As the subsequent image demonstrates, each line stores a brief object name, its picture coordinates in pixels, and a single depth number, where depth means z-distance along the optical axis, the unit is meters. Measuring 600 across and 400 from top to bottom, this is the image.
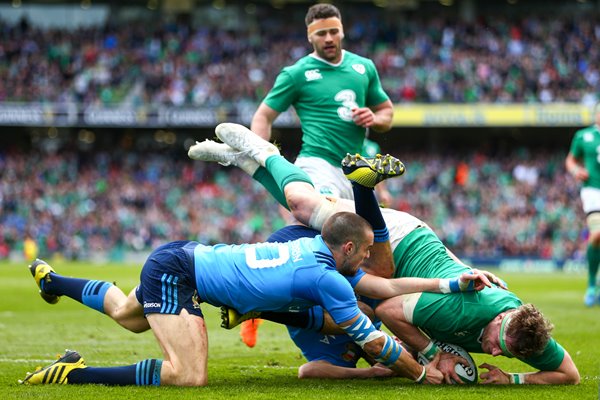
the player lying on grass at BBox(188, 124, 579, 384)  11.26
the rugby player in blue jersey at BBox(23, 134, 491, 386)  11.11
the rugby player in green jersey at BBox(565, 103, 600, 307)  24.58
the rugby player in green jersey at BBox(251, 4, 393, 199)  16.62
